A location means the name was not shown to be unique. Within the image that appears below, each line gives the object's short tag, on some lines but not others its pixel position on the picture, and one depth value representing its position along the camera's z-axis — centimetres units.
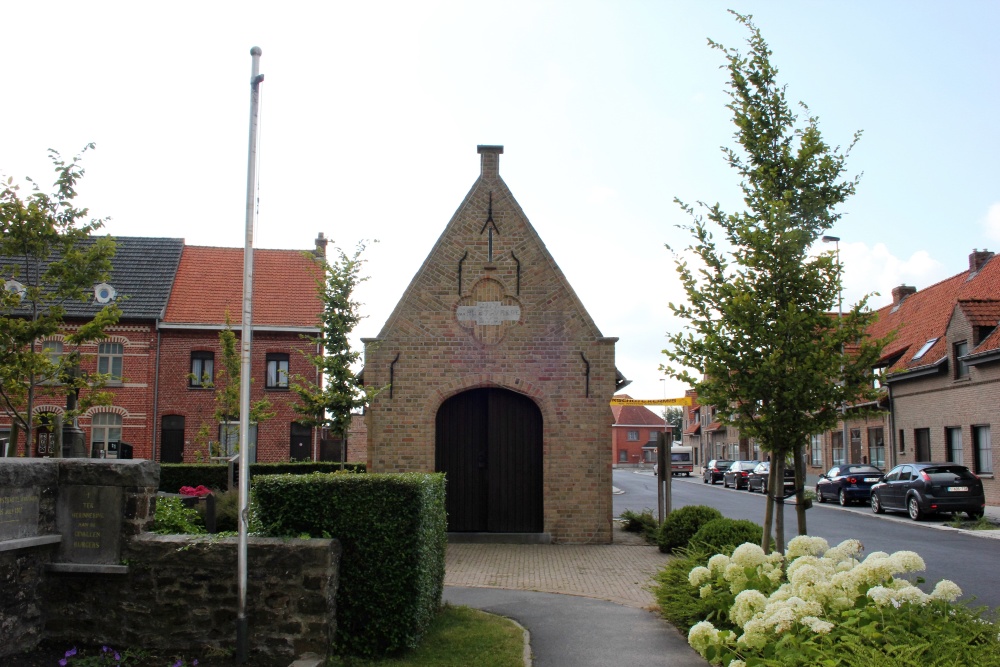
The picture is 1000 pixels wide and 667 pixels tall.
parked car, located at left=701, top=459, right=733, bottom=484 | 4959
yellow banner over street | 2254
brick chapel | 1570
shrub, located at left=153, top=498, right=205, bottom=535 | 729
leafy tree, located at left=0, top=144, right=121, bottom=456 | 1357
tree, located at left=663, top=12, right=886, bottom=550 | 857
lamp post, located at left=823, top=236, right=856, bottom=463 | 884
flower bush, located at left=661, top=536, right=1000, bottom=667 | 496
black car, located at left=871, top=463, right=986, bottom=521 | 2225
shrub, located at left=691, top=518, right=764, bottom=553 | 980
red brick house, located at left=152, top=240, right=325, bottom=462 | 3494
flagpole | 652
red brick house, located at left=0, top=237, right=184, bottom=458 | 3450
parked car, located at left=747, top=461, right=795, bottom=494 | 3581
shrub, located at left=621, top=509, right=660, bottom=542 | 1658
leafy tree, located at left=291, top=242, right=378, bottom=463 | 1293
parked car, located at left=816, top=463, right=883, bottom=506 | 2898
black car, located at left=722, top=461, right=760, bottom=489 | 4306
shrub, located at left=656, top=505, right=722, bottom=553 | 1366
